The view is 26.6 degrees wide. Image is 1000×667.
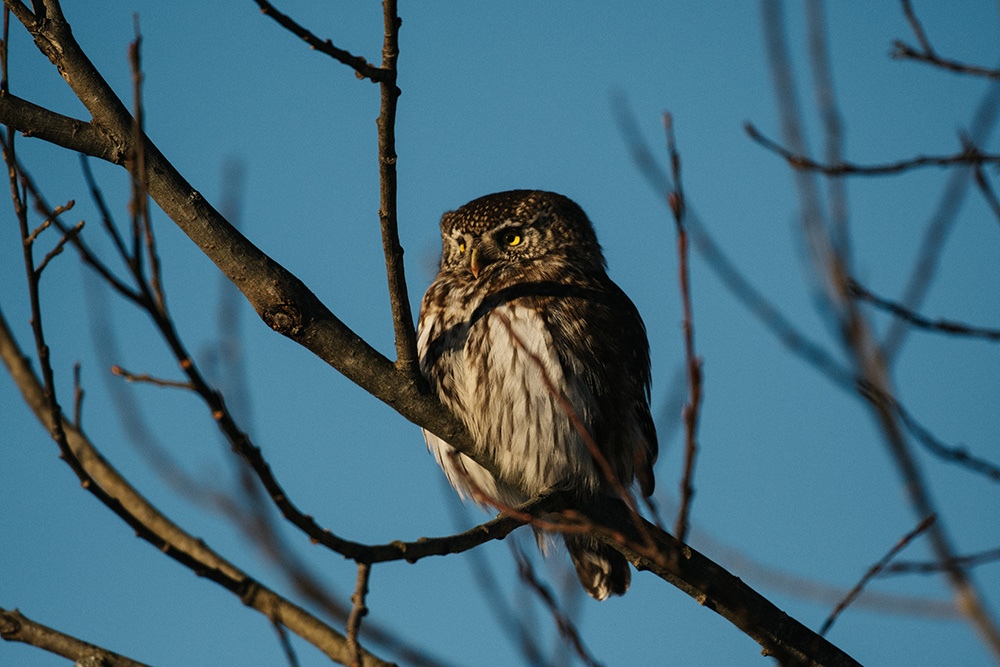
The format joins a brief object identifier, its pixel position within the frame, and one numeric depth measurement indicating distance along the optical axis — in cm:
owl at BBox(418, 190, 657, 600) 912
